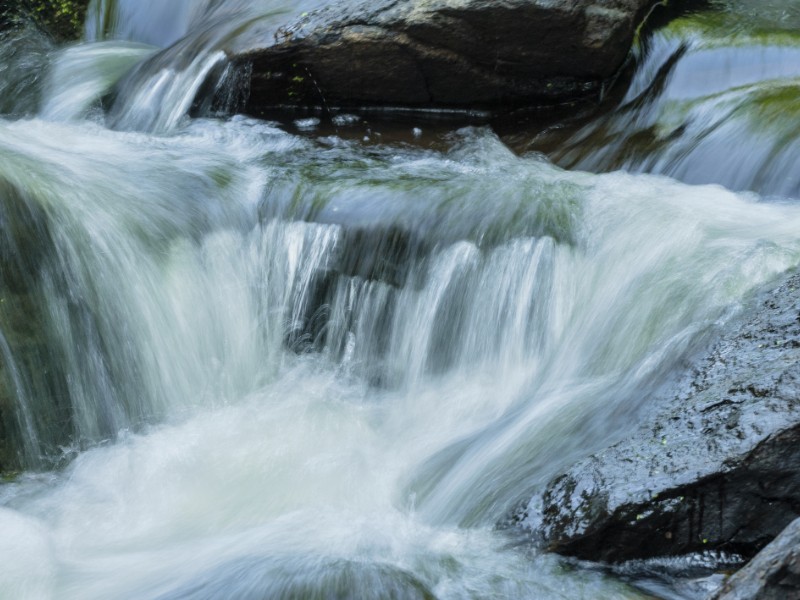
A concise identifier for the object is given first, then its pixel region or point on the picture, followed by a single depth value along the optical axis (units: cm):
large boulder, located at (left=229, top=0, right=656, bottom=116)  1202
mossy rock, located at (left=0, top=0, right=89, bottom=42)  1673
